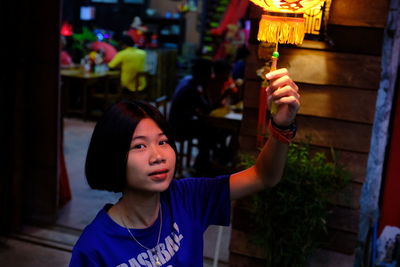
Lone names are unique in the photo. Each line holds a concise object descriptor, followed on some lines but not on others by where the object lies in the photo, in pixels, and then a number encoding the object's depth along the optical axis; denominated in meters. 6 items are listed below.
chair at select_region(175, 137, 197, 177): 6.39
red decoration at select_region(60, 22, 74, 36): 11.95
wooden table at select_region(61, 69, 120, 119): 9.67
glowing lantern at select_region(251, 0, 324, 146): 1.73
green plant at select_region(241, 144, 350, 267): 2.83
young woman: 1.44
